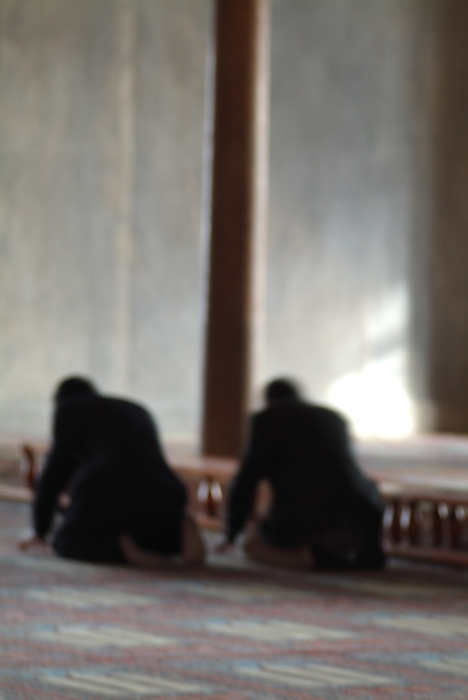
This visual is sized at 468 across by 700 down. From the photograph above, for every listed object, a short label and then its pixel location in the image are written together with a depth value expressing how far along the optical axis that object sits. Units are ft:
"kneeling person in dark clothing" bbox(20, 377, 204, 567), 37.42
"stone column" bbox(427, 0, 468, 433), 97.60
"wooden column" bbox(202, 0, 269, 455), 54.70
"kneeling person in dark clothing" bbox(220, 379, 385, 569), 37.35
